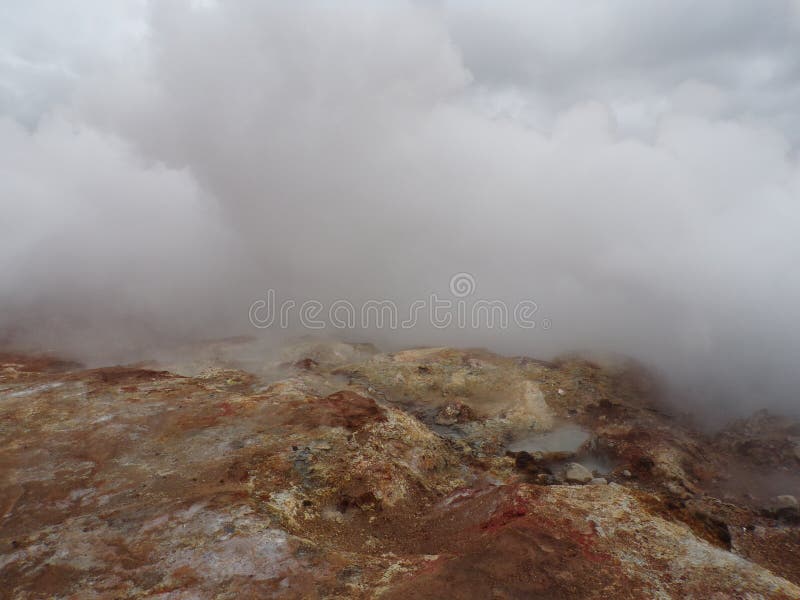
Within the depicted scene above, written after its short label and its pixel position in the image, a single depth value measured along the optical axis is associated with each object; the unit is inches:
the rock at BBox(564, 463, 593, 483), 809.5
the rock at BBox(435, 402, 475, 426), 1069.8
